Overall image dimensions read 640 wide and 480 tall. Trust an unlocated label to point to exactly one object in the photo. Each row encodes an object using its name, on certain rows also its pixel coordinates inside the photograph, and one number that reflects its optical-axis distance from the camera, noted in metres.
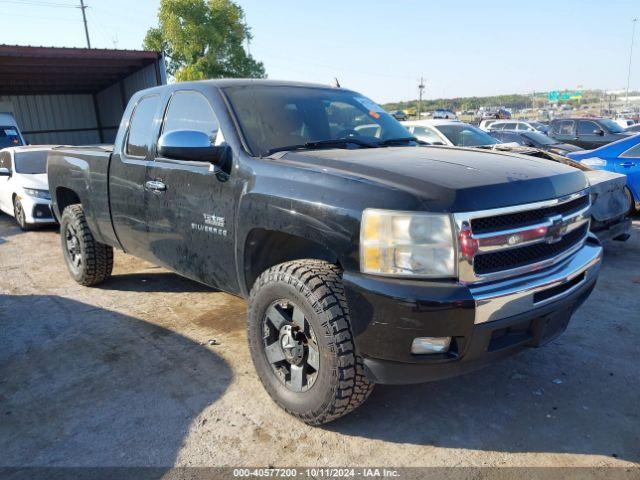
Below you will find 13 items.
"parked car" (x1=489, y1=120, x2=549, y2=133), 22.83
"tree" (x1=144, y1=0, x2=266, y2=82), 40.28
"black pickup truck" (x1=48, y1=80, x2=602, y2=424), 2.34
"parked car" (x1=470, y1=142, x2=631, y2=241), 5.51
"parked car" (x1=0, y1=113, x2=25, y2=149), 14.30
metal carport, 15.02
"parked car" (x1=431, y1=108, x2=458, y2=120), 44.94
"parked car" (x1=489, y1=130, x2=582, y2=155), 11.72
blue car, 7.36
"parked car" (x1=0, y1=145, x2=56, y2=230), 8.23
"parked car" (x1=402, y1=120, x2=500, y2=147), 9.33
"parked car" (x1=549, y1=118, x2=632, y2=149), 13.30
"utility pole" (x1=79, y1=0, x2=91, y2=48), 46.56
